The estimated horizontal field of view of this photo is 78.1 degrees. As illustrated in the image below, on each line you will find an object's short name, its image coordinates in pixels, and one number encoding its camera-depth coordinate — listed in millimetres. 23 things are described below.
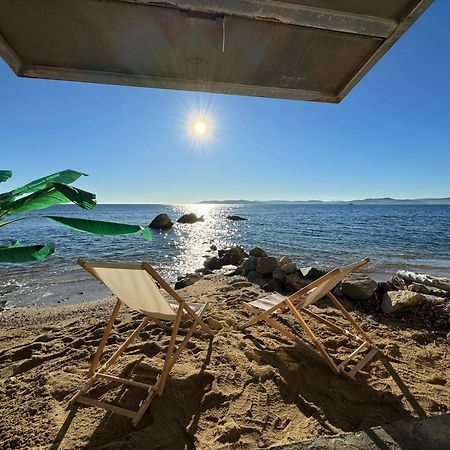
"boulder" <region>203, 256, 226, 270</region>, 10508
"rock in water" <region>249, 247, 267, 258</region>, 9141
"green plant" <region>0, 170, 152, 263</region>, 1382
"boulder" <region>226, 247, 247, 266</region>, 10709
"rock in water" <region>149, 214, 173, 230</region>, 28328
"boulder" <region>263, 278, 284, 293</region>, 5770
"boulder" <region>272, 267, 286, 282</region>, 6141
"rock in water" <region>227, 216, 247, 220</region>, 46422
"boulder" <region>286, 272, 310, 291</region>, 5897
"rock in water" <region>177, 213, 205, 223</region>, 37906
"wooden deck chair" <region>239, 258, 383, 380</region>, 2535
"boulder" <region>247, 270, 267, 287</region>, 6325
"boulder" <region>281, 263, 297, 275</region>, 6211
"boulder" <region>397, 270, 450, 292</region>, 4945
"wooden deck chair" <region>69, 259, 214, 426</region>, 2010
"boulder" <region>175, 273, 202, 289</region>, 7152
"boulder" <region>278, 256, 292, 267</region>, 7001
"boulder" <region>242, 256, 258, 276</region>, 7219
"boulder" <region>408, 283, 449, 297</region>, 4678
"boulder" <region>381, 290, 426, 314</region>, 4020
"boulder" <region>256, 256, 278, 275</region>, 6632
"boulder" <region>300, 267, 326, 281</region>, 6025
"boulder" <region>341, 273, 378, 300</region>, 4518
